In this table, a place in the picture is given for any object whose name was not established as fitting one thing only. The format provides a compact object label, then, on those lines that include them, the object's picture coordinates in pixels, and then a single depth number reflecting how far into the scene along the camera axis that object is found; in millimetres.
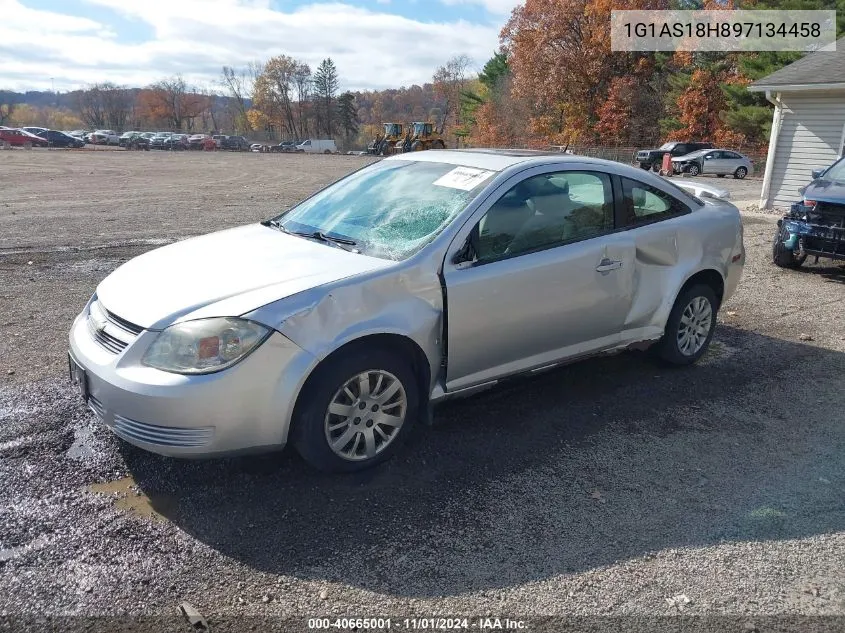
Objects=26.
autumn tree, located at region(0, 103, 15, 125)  120188
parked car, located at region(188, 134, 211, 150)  65000
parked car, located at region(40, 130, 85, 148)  57234
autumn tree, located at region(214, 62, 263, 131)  117688
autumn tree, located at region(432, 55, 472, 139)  95500
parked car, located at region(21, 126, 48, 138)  57344
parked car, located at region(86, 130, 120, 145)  66562
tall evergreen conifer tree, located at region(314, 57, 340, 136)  105625
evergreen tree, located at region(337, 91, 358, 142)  103938
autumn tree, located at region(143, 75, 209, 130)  121000
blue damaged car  8305
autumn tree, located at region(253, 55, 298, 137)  108562
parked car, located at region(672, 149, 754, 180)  31828
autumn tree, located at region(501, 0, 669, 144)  45344
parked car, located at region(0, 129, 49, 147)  54594
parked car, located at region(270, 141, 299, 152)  72175
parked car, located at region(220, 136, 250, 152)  68688
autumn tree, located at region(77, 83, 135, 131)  122500
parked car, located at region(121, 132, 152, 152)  60344
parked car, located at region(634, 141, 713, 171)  34000
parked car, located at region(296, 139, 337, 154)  71938
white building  15367
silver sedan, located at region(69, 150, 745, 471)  3105
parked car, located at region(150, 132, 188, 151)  62250
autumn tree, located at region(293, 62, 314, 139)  107688
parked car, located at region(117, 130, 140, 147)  61750
